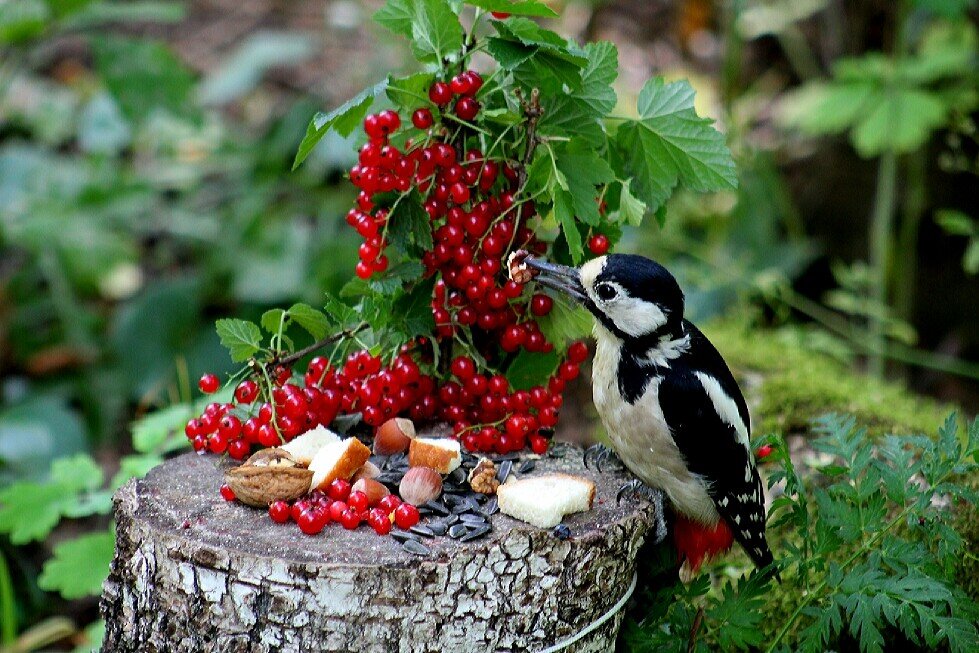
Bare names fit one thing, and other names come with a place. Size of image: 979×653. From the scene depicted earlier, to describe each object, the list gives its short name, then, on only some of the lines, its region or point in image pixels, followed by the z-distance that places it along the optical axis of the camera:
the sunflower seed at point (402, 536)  3.70
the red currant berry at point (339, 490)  3.87
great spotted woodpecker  4.22
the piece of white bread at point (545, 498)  3.78
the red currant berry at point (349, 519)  3.76
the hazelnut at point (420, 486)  3.96
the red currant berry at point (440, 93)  4.02
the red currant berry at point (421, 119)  4.09
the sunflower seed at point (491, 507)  3.90
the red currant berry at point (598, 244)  4.30
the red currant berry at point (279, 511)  3.76
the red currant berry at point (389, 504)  3.82
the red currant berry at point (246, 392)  4.21
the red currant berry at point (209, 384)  4.19
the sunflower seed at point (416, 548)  3.60
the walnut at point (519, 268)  4.14
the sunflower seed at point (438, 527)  3.74
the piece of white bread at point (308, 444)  4.15
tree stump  3.52
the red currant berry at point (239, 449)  4.28
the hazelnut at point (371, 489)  3.92
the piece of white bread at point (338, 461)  3.94
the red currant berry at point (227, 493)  3.94
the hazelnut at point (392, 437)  4.34
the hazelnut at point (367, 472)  4.08
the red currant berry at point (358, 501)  3.82
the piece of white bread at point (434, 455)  4.11
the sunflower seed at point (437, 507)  3.89
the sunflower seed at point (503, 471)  4.19
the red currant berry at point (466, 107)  4.06
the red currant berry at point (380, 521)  3.72
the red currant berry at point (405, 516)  3.77
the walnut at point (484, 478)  4.06
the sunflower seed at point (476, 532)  3.70
